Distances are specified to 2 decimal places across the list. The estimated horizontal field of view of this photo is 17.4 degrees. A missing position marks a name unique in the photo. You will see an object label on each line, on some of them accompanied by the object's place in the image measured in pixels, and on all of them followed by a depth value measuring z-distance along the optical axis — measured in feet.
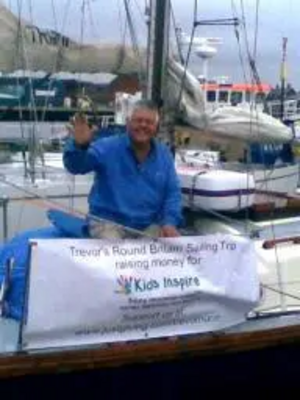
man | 18.22
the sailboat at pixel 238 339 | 16.69
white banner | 16.56
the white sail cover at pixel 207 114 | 26.50
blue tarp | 17.92
